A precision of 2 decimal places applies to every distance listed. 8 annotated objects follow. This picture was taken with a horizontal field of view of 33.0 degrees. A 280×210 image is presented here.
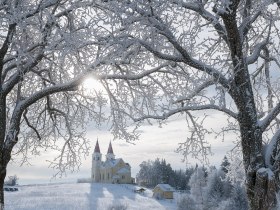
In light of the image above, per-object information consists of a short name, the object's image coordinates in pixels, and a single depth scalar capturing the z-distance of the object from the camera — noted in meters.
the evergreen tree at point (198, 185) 73.10
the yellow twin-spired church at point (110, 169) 120.88
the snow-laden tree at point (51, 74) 10.42
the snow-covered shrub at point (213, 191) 69.01
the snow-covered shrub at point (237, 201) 61.16
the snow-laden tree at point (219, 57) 8.30
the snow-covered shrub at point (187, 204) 70.19
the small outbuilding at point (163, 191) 95.12
